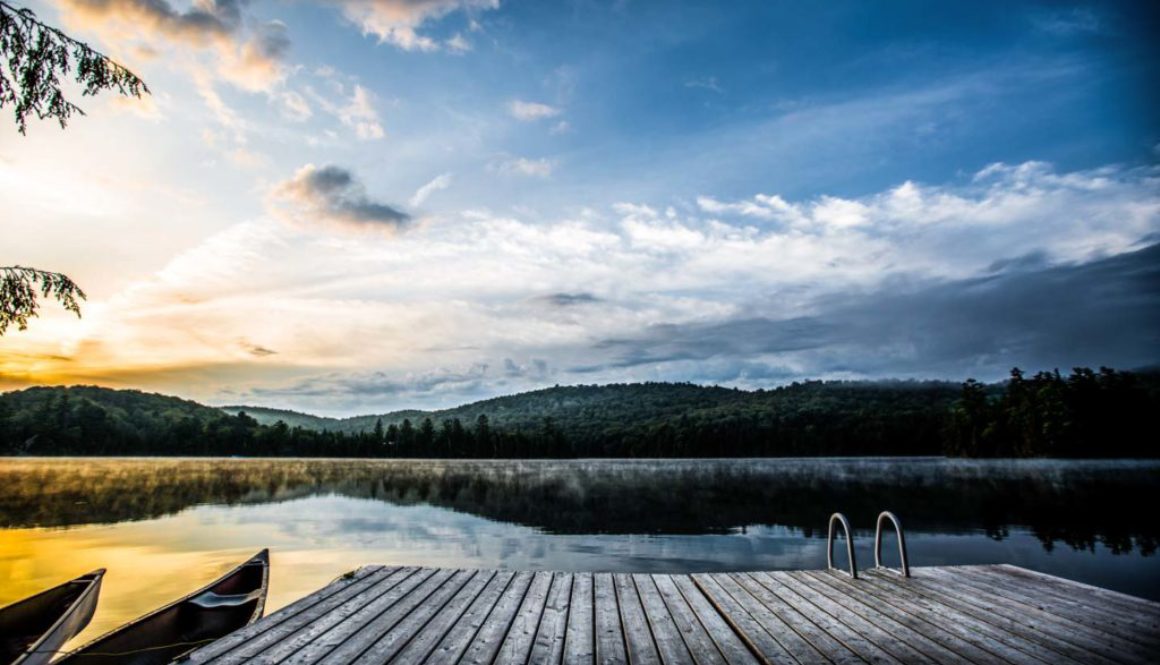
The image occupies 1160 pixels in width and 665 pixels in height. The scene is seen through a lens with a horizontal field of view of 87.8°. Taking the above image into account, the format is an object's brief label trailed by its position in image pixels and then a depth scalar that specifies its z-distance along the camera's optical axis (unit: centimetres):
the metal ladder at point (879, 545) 820
